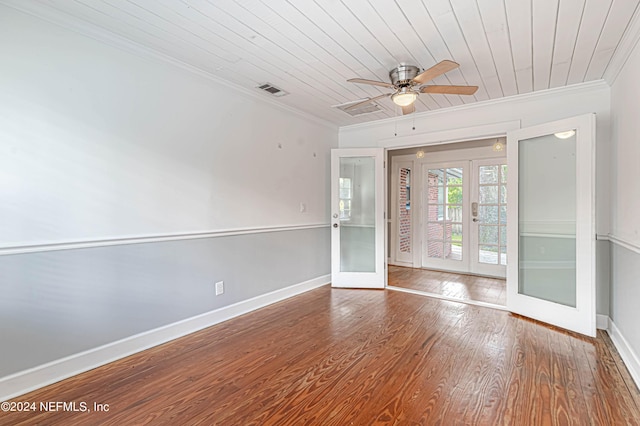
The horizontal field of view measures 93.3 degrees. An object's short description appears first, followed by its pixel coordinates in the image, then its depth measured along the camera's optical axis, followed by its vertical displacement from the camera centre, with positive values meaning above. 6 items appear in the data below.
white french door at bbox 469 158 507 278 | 5.07 -0.15
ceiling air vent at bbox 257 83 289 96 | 3.21 +1.34
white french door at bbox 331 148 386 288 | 4.36 -0.12
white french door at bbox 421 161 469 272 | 5.44 -0.12
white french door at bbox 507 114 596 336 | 2.77 -0.15
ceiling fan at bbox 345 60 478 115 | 2.47 +1.05
